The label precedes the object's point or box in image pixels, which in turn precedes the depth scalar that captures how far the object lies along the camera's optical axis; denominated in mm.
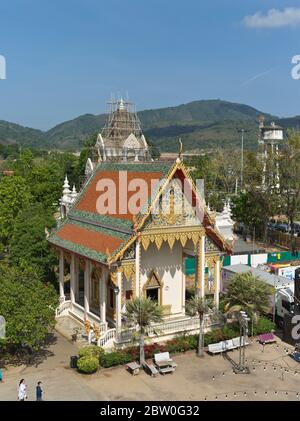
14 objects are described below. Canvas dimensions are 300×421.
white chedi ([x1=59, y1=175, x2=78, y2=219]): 40094
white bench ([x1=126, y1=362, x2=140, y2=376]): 20453
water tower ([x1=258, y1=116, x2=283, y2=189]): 52625
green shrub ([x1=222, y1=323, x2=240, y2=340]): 24516
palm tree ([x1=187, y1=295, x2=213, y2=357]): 22453
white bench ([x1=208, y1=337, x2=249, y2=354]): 22938
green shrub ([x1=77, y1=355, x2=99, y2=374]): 20344
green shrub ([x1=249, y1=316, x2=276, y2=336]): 25438
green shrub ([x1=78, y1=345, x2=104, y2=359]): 20978
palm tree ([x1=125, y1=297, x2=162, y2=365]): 20625
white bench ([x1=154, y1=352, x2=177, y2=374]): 20703
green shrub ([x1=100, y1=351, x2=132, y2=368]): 21064
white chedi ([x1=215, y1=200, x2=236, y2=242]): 45688
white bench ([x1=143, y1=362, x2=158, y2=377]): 20312
